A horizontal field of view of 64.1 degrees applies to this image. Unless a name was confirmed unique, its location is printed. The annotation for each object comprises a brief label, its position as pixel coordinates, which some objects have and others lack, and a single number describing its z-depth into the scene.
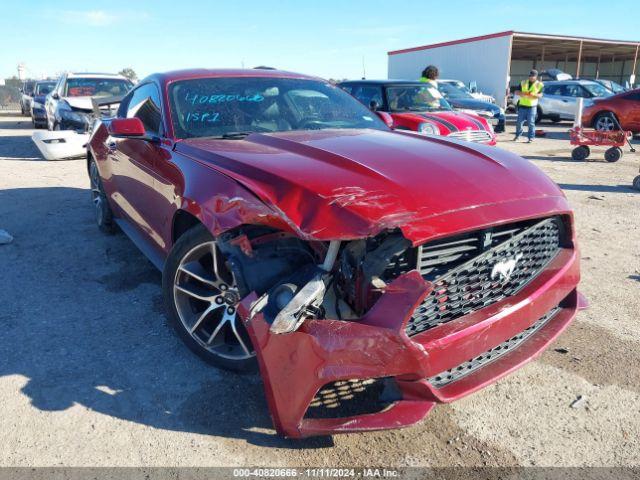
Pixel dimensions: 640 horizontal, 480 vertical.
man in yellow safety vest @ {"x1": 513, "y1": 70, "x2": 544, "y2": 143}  12.50
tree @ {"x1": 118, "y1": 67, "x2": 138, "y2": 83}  59.89
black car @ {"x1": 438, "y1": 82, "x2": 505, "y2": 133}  14.04
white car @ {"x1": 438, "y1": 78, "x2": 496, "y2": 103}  17.76
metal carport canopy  28.05
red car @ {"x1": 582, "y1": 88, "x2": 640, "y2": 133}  13.04
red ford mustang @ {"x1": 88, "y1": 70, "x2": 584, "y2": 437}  1.98
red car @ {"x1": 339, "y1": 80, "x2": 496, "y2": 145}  7.91
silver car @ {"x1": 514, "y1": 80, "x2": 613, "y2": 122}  16.83
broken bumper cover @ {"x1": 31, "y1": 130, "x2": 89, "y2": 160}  9.88
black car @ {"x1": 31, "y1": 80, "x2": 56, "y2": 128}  16.17
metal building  25.92
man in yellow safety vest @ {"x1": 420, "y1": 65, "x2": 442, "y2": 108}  9.05
